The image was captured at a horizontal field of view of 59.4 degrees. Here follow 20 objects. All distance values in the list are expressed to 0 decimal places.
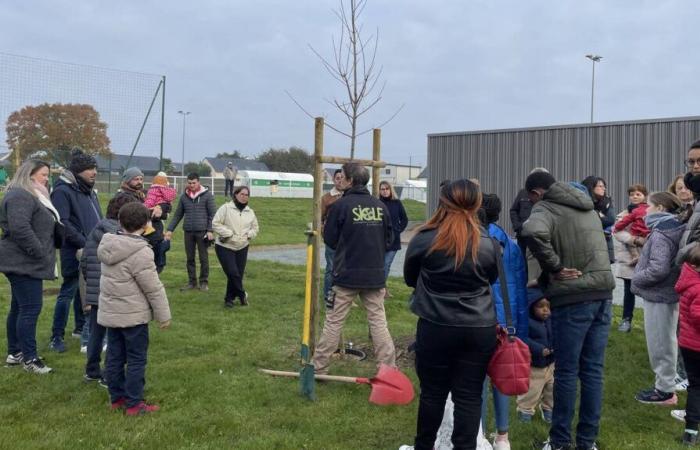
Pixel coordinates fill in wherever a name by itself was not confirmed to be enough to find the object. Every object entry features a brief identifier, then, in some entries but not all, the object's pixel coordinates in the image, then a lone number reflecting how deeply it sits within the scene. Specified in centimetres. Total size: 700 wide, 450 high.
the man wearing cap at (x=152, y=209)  631
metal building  1817
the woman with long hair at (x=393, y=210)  878
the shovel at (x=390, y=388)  453
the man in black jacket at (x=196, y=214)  938
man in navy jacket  570
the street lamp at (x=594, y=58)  3877
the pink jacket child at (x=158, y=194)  775
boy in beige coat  441
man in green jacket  371
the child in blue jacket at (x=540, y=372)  432
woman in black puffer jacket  496
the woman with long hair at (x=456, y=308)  327
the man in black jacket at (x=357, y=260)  507
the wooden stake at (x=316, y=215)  508
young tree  609
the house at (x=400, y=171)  9060
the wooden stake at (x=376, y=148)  583
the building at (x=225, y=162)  8238
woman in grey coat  510
